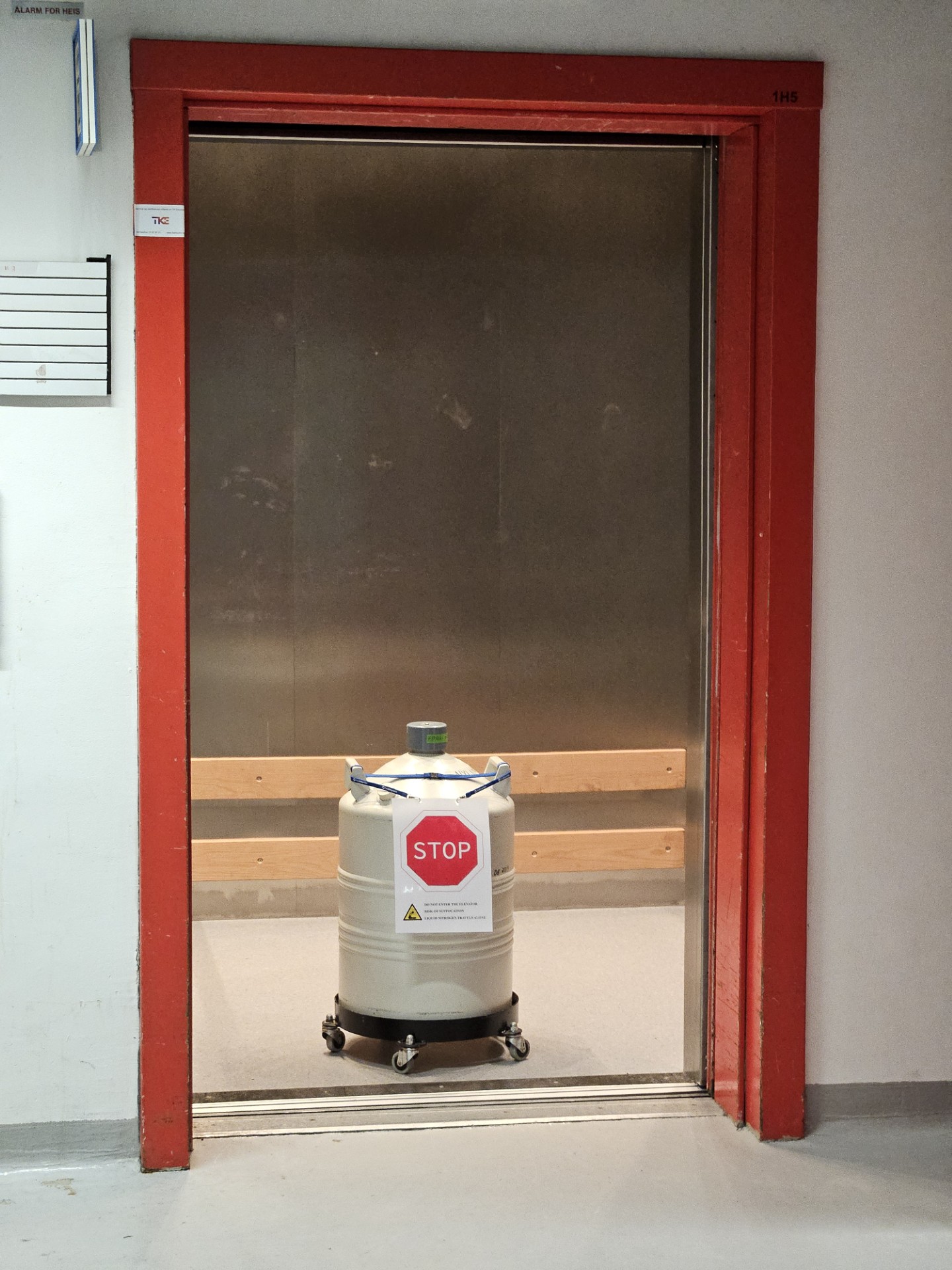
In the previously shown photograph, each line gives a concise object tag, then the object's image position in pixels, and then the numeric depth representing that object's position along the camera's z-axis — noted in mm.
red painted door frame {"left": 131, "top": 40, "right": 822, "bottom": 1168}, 2674
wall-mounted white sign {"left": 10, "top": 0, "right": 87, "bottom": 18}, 2611
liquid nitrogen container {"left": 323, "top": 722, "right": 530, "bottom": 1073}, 3195
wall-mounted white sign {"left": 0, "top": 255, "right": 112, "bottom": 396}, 2635
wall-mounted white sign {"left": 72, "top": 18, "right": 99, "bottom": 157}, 2533
